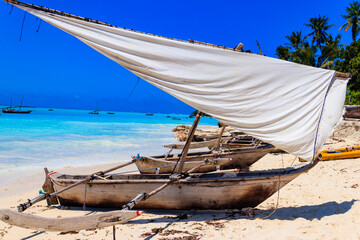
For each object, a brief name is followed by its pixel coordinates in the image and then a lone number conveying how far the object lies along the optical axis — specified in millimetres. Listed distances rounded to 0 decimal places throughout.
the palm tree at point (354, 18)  35878
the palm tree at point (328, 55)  31141
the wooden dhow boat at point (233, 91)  4750
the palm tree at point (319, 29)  40600
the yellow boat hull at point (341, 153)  8844
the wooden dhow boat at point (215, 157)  7965
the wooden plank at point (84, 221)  3518
